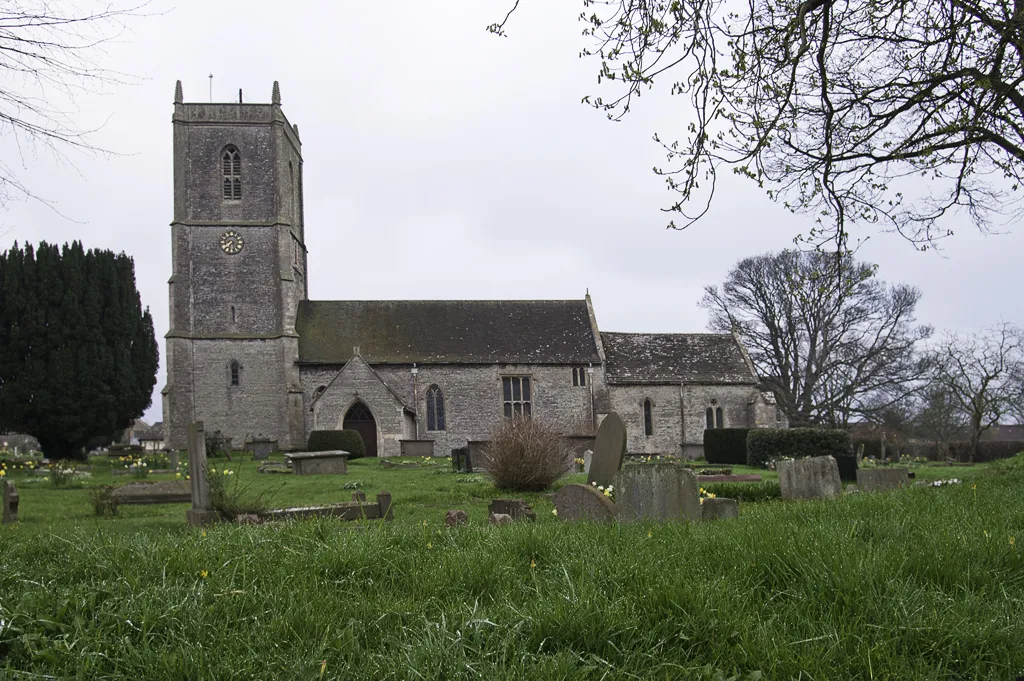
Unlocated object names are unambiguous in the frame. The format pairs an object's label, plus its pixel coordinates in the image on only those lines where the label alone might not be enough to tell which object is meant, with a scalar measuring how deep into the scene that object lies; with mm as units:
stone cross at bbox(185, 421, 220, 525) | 9016
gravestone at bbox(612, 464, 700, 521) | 7902
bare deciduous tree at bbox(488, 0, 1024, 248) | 5980
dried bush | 15070
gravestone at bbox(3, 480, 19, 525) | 10883
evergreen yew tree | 32094
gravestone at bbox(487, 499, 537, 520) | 8719
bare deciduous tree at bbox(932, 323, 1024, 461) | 32188
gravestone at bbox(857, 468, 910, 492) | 11477
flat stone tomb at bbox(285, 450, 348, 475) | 21531
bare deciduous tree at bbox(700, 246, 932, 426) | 37344
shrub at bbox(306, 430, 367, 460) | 29922
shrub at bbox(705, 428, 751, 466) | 28578
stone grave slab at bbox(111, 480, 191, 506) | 13406
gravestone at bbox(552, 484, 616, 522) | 7871
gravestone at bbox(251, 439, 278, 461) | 30353
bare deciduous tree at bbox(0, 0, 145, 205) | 4922
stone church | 34500
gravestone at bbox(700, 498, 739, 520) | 8094
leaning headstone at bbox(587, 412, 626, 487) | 9836
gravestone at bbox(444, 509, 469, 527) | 8148
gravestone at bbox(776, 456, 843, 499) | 10844
